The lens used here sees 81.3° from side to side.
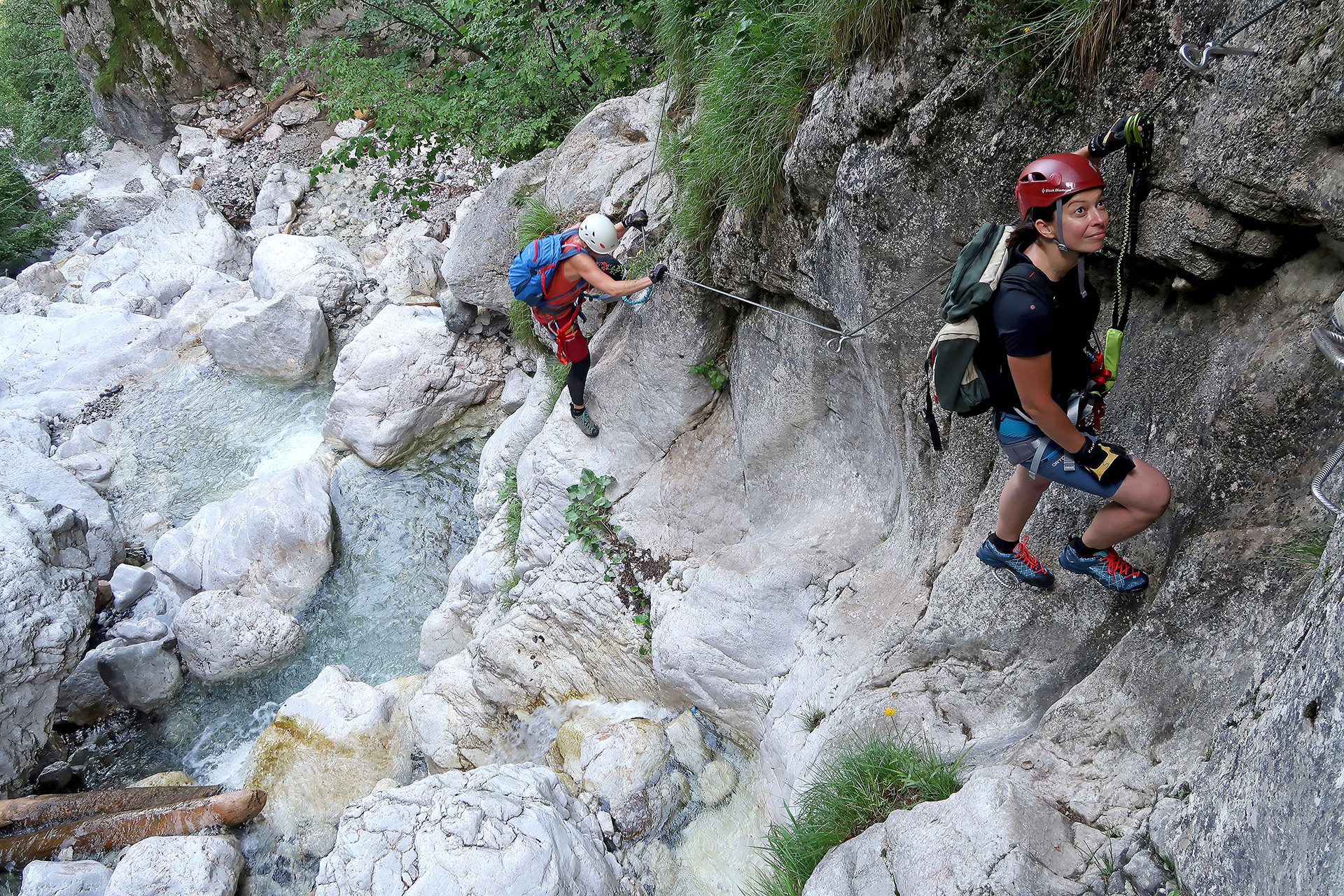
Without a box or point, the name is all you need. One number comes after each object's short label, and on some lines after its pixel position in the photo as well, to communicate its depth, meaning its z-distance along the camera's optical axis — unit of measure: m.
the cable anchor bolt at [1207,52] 2.77
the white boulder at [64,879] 6.63
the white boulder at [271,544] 9.55
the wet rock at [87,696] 9.01
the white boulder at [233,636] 9.01
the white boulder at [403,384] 10.02
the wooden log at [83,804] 7.49
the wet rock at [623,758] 6.00
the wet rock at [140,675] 9.03
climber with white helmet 6.08
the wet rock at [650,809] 5.89
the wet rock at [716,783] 5.86
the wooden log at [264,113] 16.34
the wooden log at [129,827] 7.26
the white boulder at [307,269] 12.24
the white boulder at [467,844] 5.01
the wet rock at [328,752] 7.49
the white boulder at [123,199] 16.77
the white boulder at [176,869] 6.47
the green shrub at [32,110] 16.53
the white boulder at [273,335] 11.67
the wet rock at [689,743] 6.07
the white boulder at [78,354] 12.78
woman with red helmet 2.79
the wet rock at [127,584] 9.91
